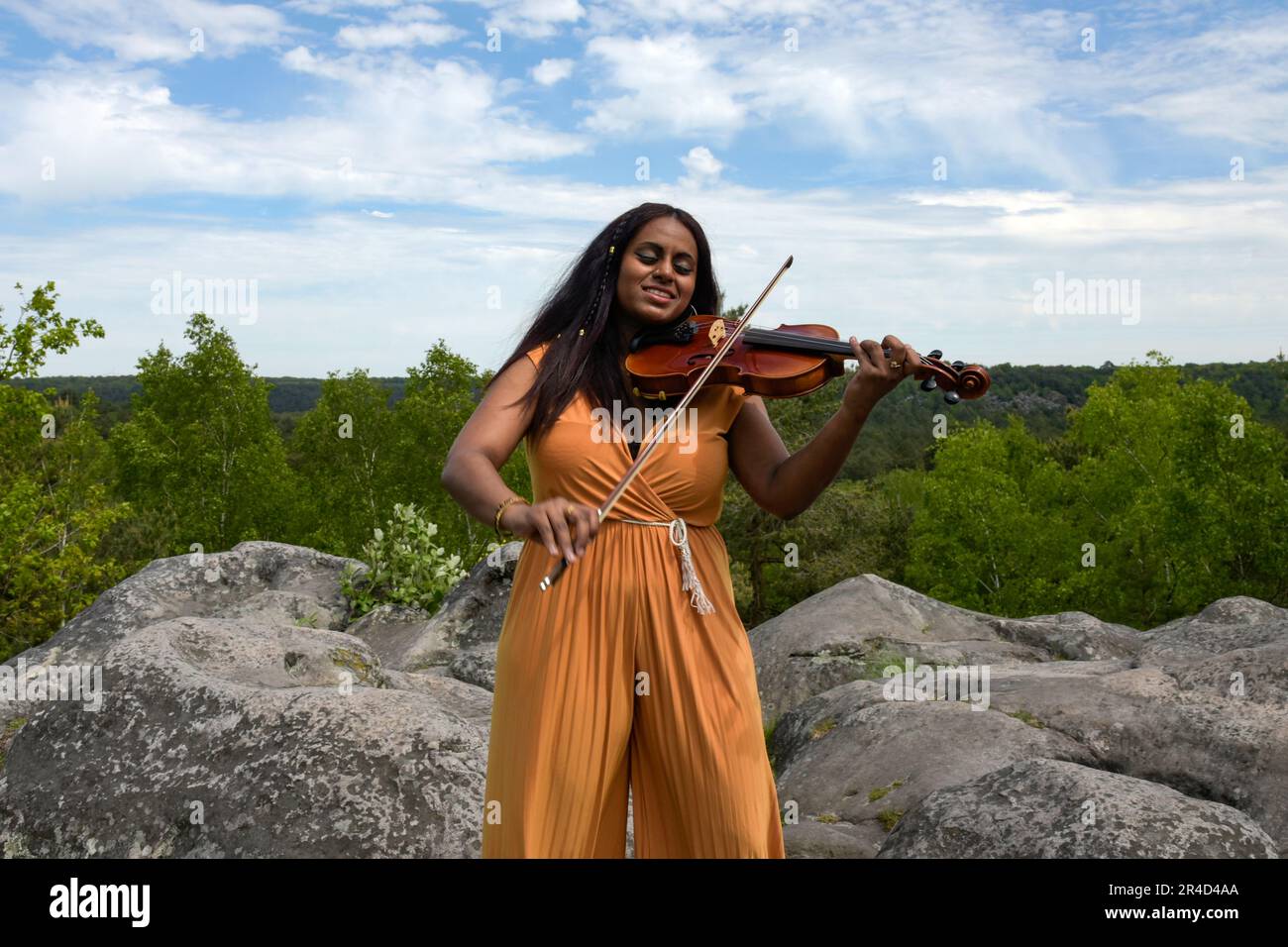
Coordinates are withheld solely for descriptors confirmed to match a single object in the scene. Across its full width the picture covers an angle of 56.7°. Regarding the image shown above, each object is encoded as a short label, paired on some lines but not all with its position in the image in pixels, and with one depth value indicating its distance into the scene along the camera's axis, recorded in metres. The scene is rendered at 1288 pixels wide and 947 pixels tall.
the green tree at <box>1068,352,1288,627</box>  24.34
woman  2.76
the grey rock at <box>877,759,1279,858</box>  3.62
